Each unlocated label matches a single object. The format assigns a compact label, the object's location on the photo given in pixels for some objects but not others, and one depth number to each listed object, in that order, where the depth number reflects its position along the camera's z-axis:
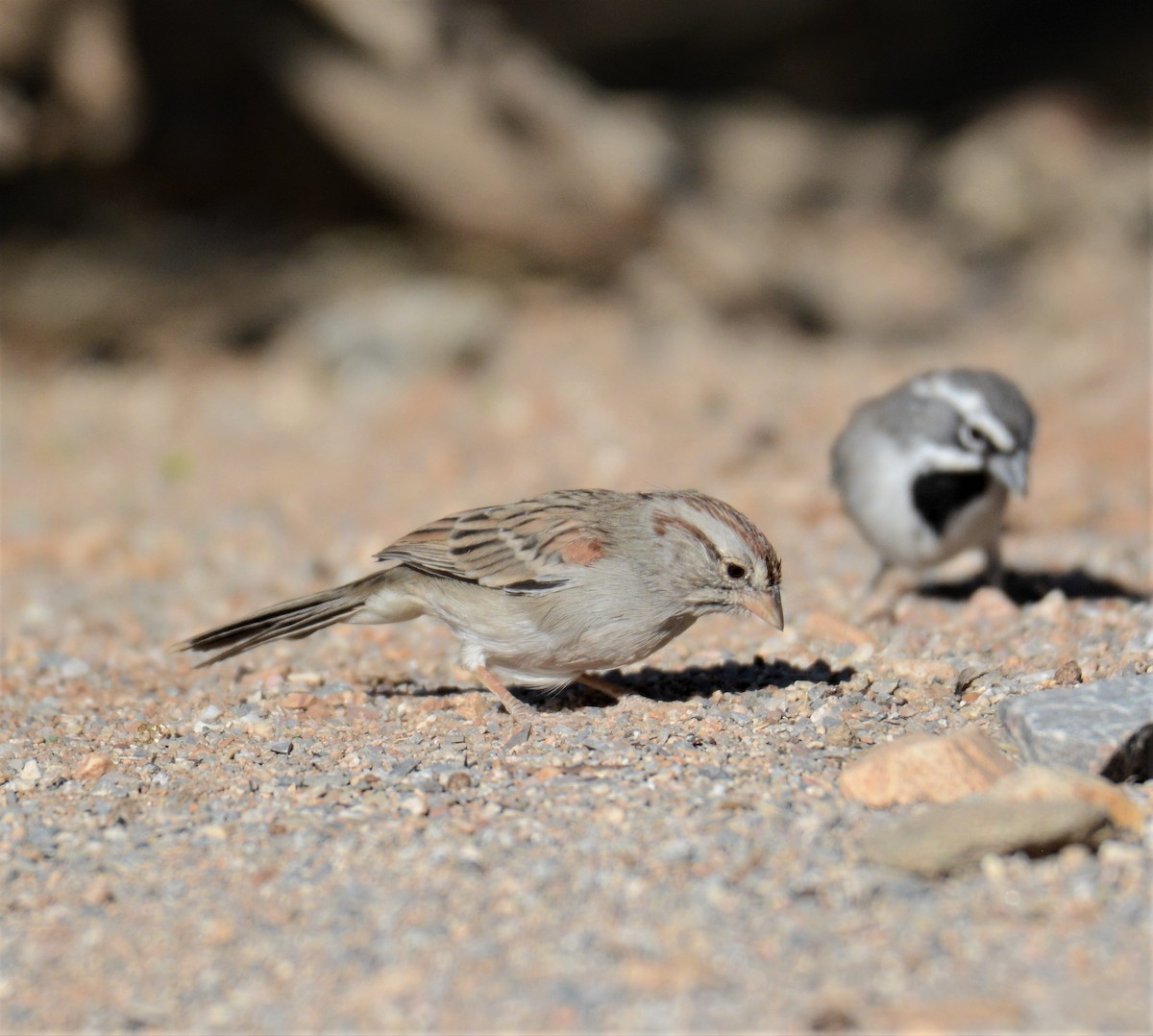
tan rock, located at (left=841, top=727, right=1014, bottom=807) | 8.27
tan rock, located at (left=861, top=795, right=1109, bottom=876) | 7.29
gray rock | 8.39
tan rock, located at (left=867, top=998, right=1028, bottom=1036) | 5.98
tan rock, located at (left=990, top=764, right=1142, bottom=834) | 7.67
